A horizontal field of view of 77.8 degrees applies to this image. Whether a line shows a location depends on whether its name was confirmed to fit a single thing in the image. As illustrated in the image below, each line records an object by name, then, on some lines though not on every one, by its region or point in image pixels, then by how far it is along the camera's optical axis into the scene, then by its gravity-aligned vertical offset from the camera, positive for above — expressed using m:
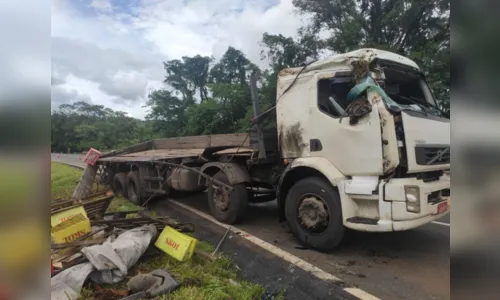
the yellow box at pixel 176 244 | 3.53 -1.09
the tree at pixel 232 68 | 25.27 +7.07
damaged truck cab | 3.23 +0.01
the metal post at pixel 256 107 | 4.58 +0.65
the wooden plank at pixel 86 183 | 7.69 -0.82
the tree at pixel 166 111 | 25.87 +3.49
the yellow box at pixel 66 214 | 3.73 -0.78
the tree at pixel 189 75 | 29.67 +7.45
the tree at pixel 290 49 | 18.94 +6.29
